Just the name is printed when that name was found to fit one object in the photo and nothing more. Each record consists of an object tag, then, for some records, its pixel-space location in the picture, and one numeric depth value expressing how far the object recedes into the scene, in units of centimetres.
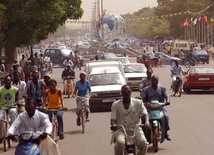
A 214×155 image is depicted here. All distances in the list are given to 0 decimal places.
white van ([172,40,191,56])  8892
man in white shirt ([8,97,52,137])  1097
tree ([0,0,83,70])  3759
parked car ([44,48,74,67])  7262
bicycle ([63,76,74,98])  3466
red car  3400
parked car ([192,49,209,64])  7138
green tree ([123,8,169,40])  18204
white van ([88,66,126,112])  2667
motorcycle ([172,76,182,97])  3256
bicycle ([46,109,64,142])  1703
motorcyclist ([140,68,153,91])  1896
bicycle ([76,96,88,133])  2002
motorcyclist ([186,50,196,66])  6669
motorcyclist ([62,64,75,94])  3428
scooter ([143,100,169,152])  1534
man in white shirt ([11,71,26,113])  1859
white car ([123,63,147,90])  3684
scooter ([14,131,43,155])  1005
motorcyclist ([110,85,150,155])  1160
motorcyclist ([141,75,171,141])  1566
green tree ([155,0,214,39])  13250
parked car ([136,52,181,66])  7194
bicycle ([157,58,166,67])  7176
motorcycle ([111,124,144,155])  1133
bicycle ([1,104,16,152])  1678
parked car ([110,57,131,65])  4784
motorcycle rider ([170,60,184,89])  3284
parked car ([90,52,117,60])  6795
